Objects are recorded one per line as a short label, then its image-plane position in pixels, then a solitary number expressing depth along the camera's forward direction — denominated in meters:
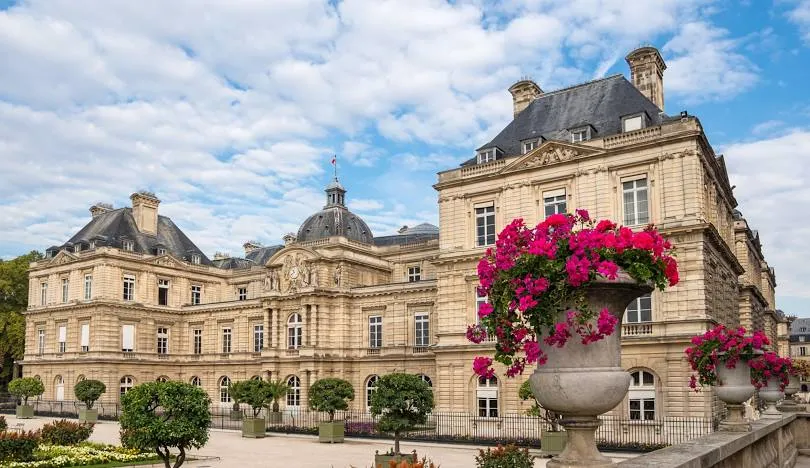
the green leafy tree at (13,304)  55.25
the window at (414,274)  45.13
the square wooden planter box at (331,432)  27.86
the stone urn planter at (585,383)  6.34
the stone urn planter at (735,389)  12.52
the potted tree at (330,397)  28.11
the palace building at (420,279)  26.75
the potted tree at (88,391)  39.50
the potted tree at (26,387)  42.78
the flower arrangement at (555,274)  6.48
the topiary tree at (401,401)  22.11
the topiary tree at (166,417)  14.79
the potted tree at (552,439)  21.98
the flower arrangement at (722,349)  13.47
